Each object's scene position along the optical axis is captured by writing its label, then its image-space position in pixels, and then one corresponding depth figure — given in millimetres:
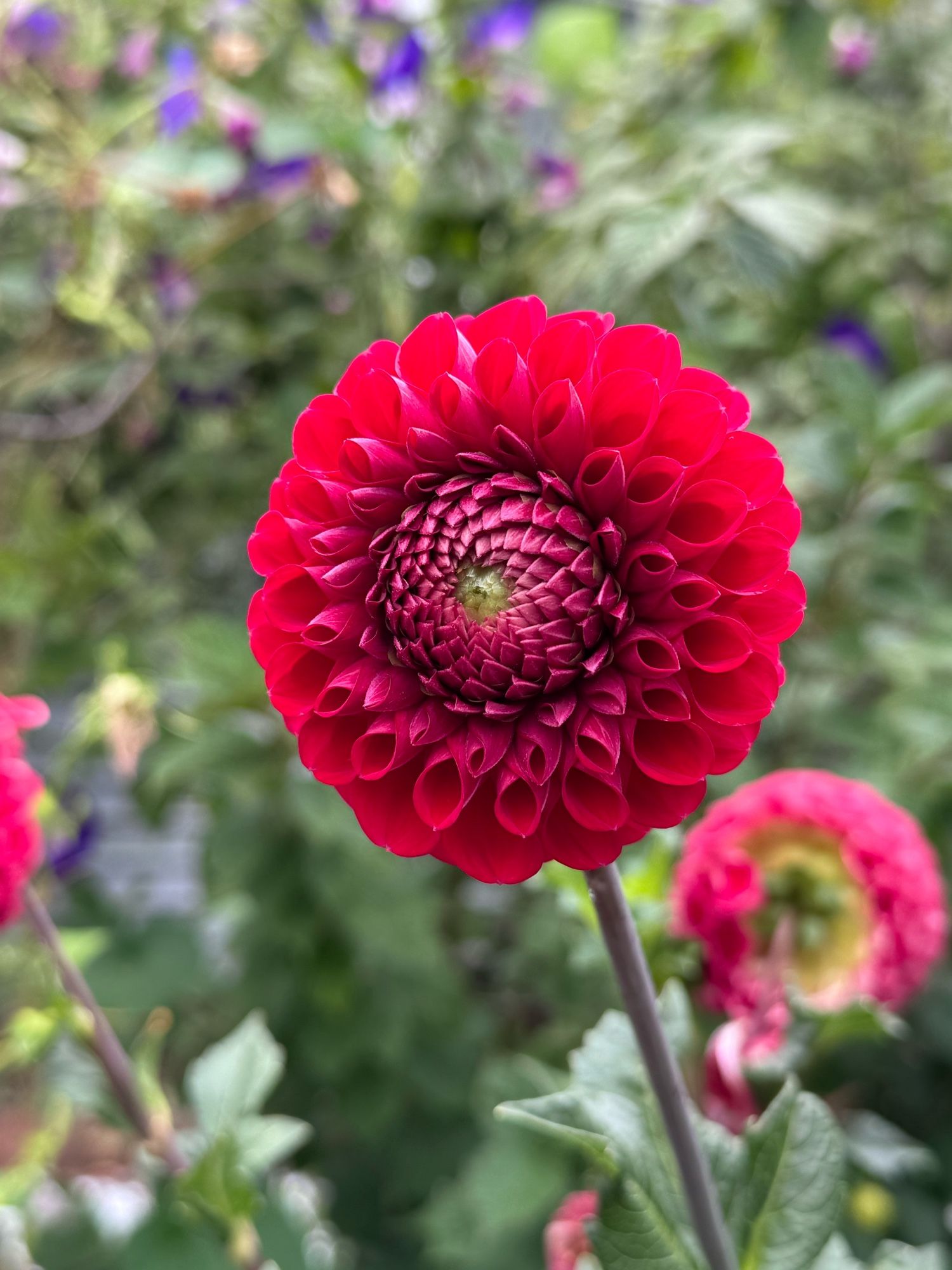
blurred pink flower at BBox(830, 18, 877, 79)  1196
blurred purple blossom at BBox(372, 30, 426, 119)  945
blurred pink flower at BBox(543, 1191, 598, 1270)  501
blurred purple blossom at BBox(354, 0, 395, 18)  969
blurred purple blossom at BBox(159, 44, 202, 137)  997
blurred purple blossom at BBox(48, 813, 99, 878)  1020
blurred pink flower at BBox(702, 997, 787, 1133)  474
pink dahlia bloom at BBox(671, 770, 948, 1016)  549
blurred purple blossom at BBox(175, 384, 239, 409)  1080
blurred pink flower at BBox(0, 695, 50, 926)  495
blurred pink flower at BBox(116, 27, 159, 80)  1135
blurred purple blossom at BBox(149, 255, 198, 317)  1040
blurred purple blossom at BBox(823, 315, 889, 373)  1067
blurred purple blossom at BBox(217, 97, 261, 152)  1065
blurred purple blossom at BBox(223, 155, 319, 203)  1011
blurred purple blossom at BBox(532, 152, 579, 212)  1057
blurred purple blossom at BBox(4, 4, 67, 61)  1033
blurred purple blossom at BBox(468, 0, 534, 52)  975
